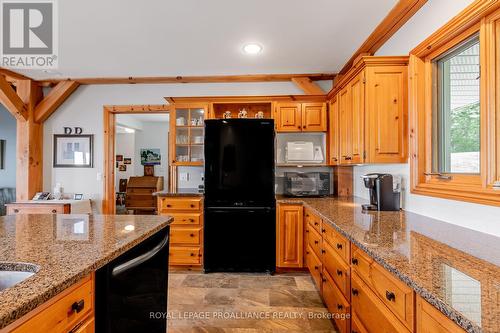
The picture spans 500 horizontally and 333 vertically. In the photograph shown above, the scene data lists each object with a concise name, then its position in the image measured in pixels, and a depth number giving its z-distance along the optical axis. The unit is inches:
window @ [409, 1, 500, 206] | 55.5
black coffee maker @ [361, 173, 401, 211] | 87.1
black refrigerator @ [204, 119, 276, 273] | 124.6
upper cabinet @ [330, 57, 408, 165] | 84.5
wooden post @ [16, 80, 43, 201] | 151.0
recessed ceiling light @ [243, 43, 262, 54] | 111.1
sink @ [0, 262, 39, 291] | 36.4
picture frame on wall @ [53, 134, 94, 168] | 159.3
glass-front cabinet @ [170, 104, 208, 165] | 143.0
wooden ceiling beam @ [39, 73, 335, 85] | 146.9
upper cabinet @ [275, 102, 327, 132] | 137.9
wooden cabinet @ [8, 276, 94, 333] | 28.5
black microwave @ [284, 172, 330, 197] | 133.2
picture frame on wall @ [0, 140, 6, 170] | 195.9
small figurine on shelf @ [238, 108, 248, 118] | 145.6
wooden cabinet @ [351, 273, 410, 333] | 43.6
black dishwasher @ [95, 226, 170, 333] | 41.8
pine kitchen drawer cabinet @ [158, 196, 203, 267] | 128.2
